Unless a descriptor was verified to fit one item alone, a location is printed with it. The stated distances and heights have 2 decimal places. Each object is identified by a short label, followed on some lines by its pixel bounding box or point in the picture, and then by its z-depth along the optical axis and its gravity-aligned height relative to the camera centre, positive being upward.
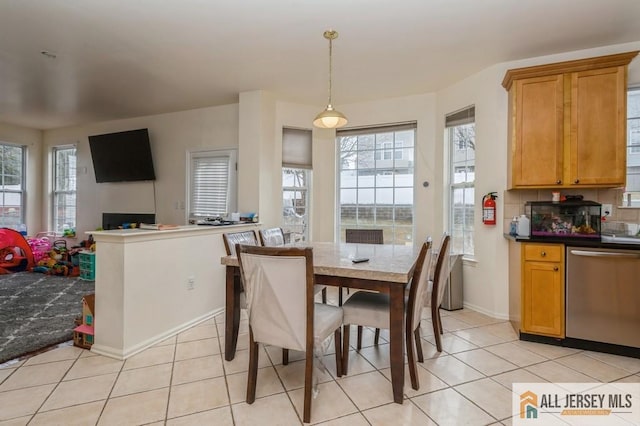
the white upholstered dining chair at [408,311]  1.92 -0.65
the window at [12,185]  5.92 +0.43
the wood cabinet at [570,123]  2.70 +0.80
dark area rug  2.59 -1.09
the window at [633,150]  2.92 +0.59
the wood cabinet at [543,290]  2.60 -0.65
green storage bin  4.74 -0.87
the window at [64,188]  6.29 +0.39
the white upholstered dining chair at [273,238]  2.83 -0.27
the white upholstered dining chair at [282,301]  1.64 -0.49
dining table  1.83 -0.43
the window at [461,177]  3.68 +0.42
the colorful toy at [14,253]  5.23 -0.77
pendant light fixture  2.68 +0.79
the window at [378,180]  4.35 +0.44
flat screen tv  5.21 +0.88
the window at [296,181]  4.50 +0.42
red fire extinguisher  3.28 +0.04
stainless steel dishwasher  2.40 -0.64
